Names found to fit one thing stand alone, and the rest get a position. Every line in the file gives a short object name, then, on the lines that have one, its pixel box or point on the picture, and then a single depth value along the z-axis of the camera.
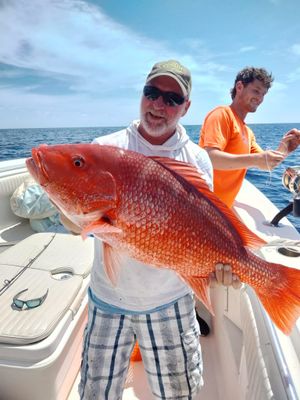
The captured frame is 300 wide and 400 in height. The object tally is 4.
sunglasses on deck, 1.94
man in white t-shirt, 1.64
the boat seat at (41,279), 1.81
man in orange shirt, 2.83
